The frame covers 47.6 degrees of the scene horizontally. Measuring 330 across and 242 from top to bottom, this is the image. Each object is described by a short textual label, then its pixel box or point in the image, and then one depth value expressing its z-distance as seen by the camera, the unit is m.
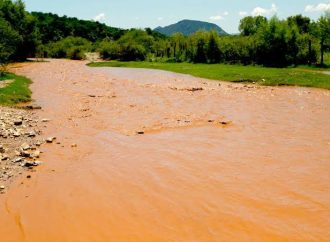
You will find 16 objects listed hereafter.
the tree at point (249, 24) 97.67
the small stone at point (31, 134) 15.33
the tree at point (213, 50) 68.62
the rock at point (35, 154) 12.77
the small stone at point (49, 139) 14.79
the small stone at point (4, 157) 12.10
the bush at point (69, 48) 92.62
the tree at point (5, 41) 34.69
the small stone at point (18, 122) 16.79
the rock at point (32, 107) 22.17
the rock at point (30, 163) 11.96
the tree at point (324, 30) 52.03
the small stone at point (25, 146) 13.34
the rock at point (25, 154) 12.69
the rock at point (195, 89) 32.12
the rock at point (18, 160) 12.05
